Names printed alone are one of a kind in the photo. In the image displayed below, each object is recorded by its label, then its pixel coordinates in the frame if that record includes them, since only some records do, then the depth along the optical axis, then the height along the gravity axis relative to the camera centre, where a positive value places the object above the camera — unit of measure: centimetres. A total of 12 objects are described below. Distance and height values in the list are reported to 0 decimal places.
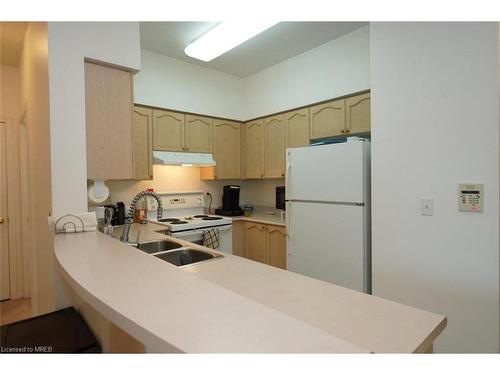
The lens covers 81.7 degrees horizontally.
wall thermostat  153 -9
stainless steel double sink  158 -40
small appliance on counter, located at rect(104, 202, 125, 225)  272 -26
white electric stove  274 -37
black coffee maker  355 -21
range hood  298 +29
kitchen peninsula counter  57 -31
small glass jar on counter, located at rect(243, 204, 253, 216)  358 -33
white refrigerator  211 -24
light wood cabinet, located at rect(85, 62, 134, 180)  188 +43
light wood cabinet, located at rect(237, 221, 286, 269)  300 -65
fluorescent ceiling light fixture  211 +117
